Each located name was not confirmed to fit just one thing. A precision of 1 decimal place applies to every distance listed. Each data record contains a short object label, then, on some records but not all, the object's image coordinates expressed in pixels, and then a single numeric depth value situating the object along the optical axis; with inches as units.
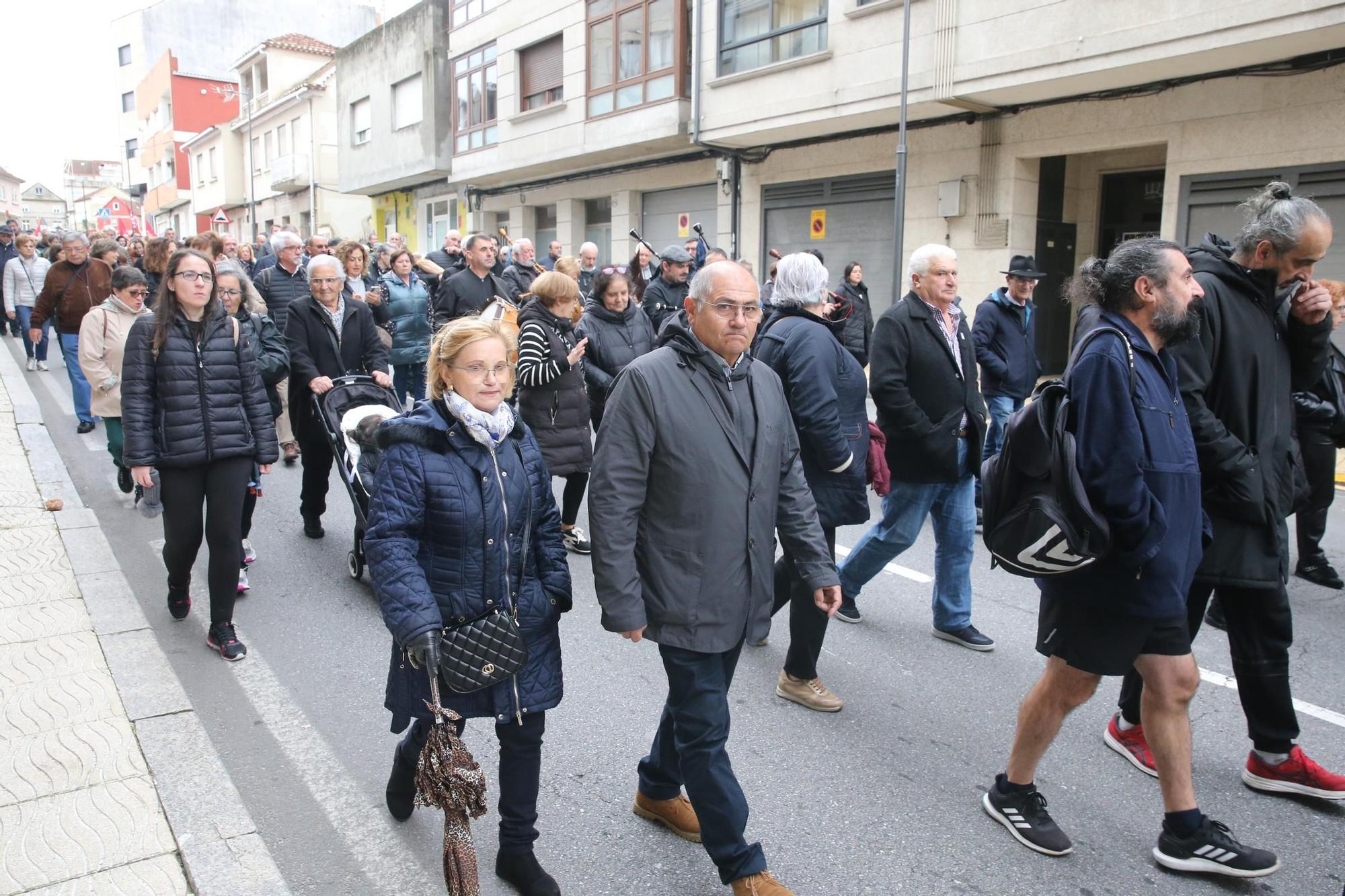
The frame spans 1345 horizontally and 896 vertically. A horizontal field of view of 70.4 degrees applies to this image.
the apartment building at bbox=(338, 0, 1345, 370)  420.8
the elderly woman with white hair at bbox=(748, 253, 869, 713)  161.6
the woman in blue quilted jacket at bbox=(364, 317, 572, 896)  105.6
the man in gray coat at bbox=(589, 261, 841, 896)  107.7
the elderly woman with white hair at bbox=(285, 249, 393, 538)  251.0
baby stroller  217.2
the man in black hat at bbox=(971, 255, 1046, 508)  278.5
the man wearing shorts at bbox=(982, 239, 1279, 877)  111.6
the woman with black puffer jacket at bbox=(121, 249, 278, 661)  178.2
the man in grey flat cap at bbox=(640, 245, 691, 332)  315.9
